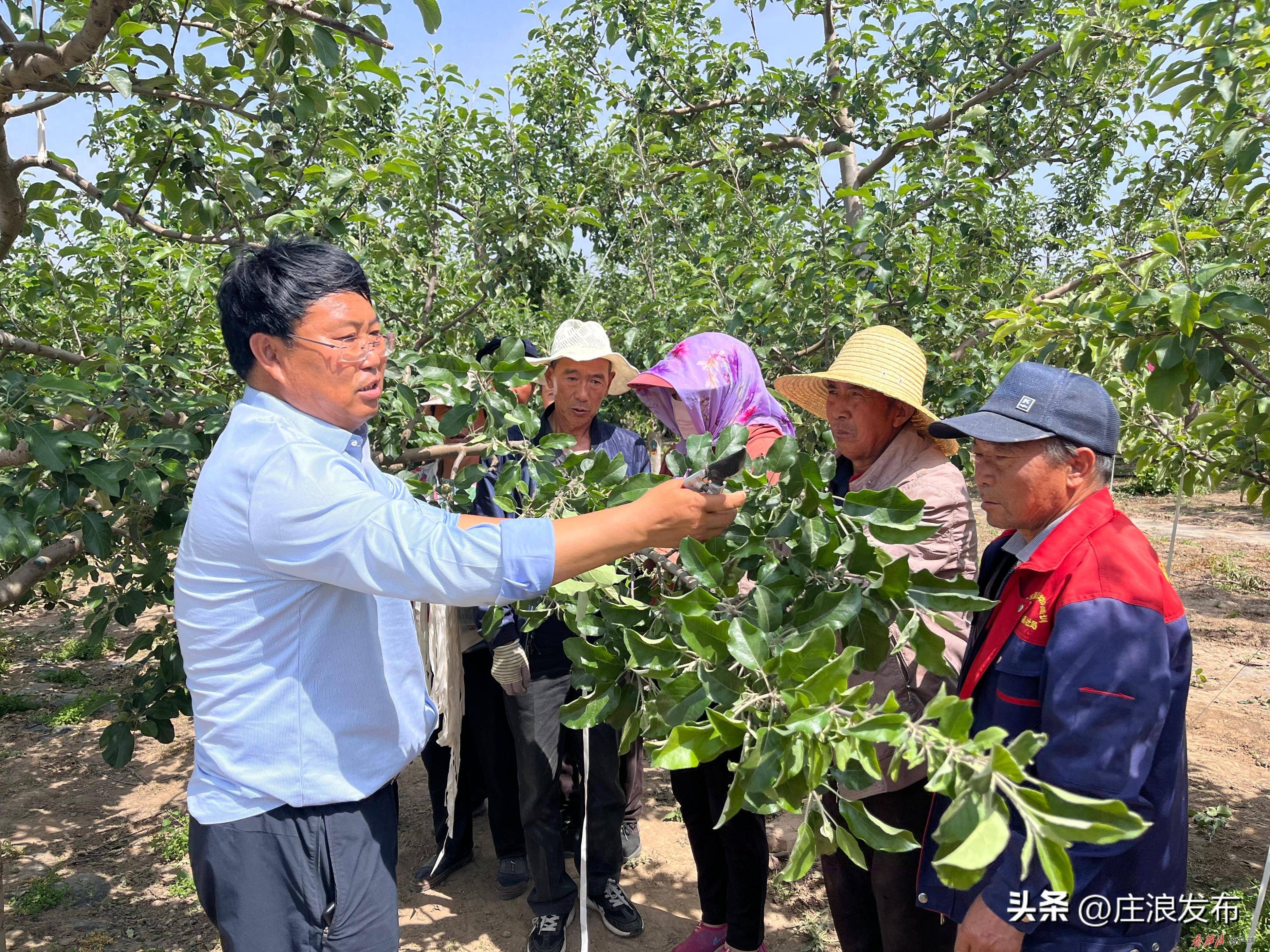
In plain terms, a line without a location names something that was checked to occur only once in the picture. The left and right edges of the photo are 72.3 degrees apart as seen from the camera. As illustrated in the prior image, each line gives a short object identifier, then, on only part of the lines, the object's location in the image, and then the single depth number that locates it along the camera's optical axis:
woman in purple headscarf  2.43
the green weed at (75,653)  6.74
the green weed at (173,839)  3.73
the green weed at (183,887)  3.42
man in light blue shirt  1.33
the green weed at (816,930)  2.88
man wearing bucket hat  2.88
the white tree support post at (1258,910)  2.24
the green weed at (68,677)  6.23
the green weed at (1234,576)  8.22
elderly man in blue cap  1.42
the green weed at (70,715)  5.39
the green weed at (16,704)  5.61
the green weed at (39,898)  3.30
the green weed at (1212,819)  3.58
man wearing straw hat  1.96
